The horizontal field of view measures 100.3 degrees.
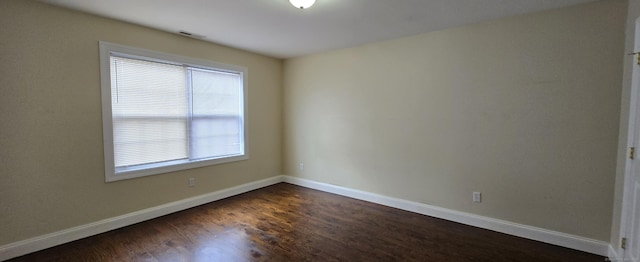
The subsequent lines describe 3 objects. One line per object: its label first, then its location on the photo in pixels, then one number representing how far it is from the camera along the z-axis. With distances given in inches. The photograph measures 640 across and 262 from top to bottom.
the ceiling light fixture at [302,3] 89.7
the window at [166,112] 118.0
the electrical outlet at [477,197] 120.3
